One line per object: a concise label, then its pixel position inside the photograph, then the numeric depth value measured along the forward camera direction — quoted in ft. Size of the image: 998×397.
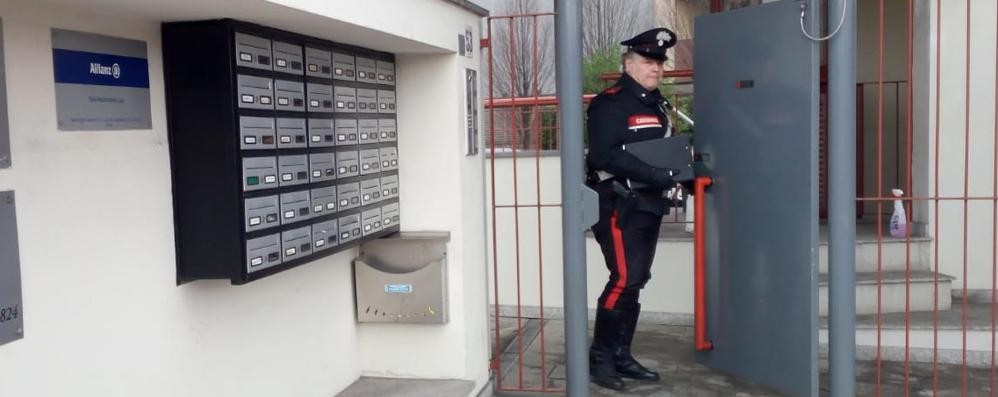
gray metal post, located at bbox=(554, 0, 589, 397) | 12.39
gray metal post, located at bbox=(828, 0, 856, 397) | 13.38
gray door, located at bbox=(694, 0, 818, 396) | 14.40
